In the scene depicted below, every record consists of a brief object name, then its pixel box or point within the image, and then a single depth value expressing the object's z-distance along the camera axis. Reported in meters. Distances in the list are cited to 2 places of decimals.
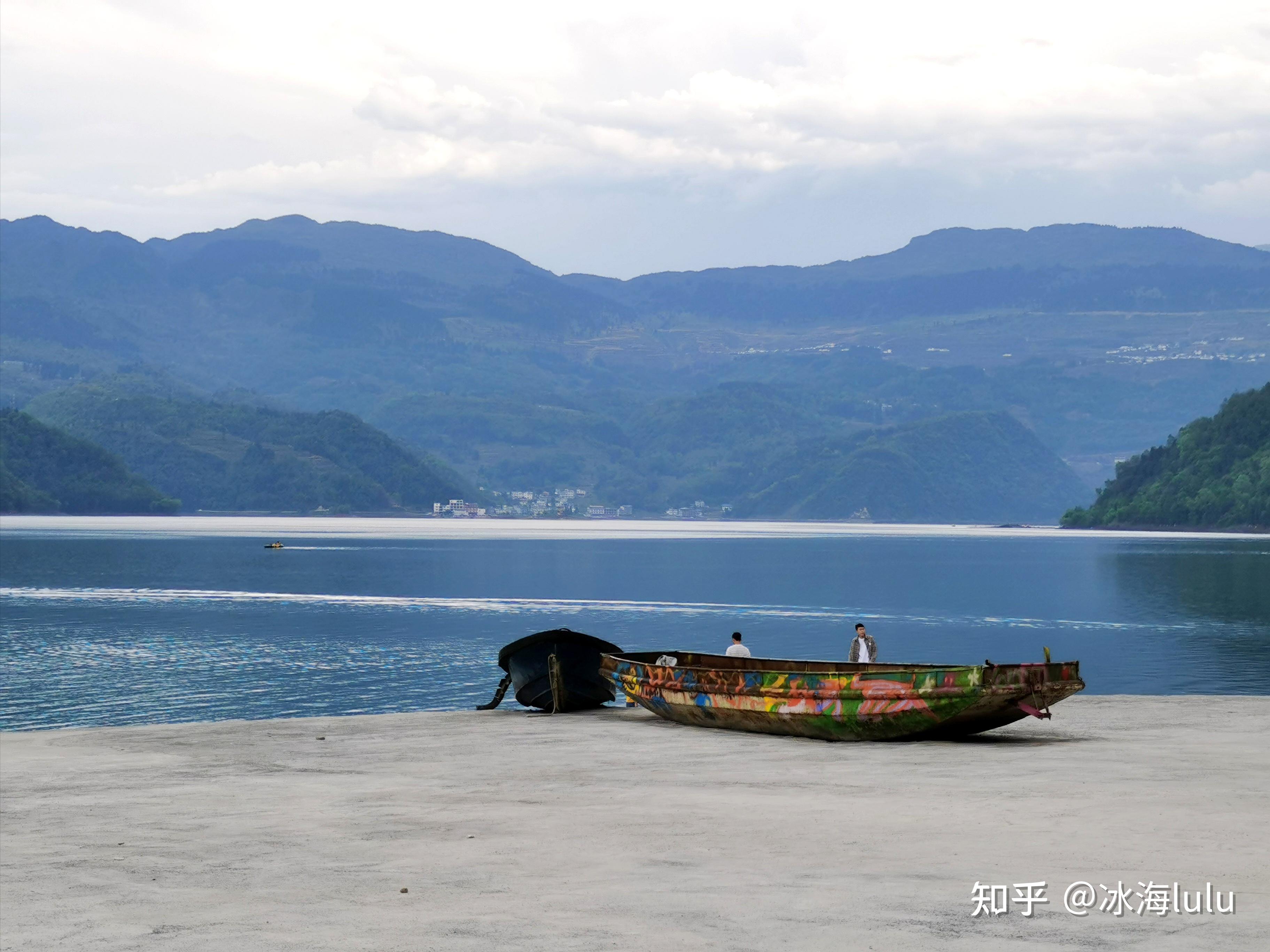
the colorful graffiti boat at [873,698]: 29.73
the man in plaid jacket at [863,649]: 38.03
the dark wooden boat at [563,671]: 41.53
